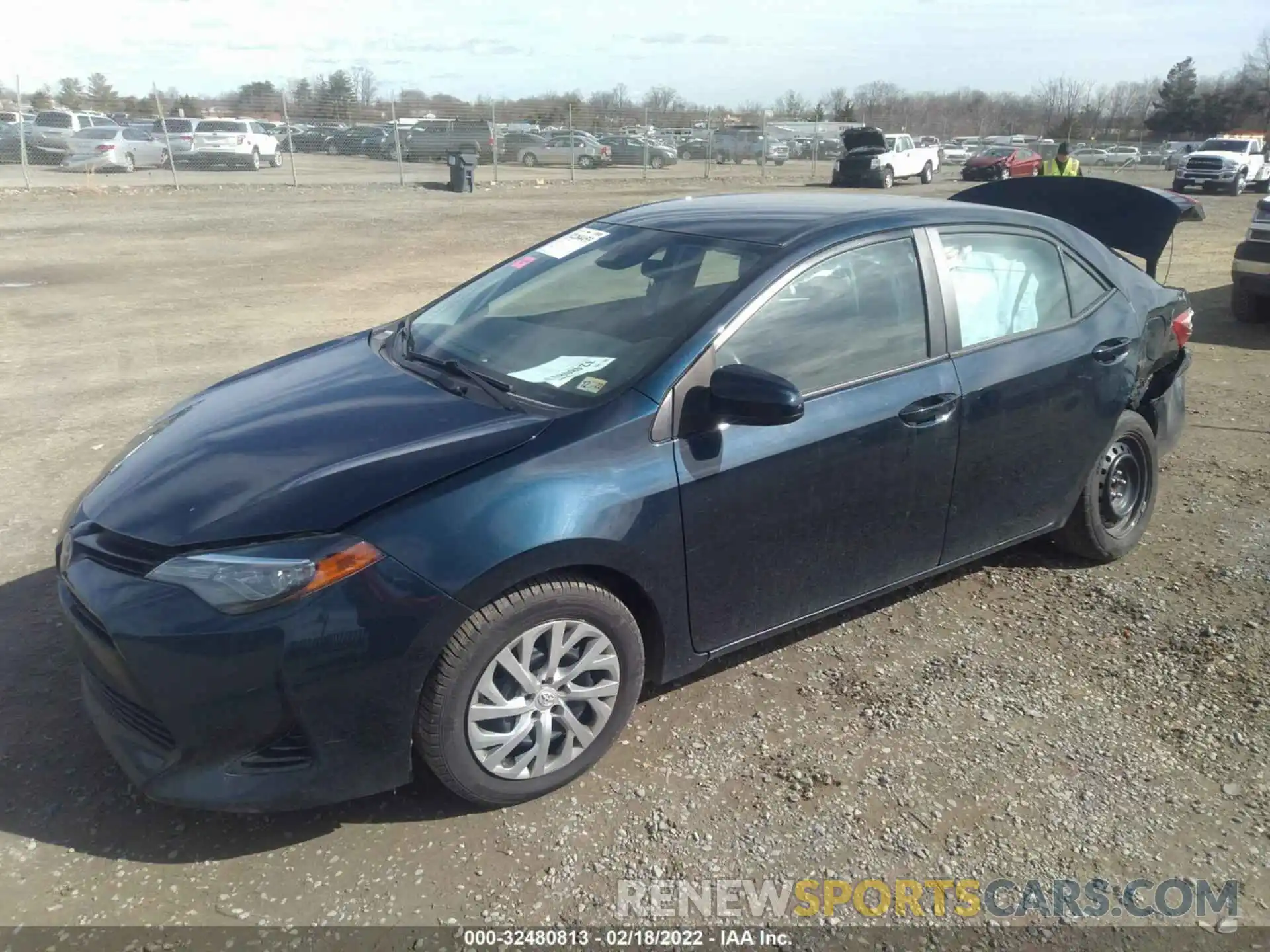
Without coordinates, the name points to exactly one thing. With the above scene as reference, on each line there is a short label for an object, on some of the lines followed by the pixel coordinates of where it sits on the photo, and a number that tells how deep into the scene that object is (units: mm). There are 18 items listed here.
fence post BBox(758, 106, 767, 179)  37438
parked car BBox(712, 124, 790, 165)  41281
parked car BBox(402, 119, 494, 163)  35094
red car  32375
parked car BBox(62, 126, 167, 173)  27938
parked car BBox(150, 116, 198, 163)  30000
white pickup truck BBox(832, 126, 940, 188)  31625
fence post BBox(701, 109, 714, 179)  36600
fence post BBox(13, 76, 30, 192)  23455
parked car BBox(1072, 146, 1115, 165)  47250
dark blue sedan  2562
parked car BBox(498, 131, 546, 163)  38312
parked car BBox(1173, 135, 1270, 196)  32688
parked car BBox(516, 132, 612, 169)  37531
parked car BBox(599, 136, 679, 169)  38188
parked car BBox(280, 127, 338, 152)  34938
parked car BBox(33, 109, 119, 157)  28078
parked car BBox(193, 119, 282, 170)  30828
